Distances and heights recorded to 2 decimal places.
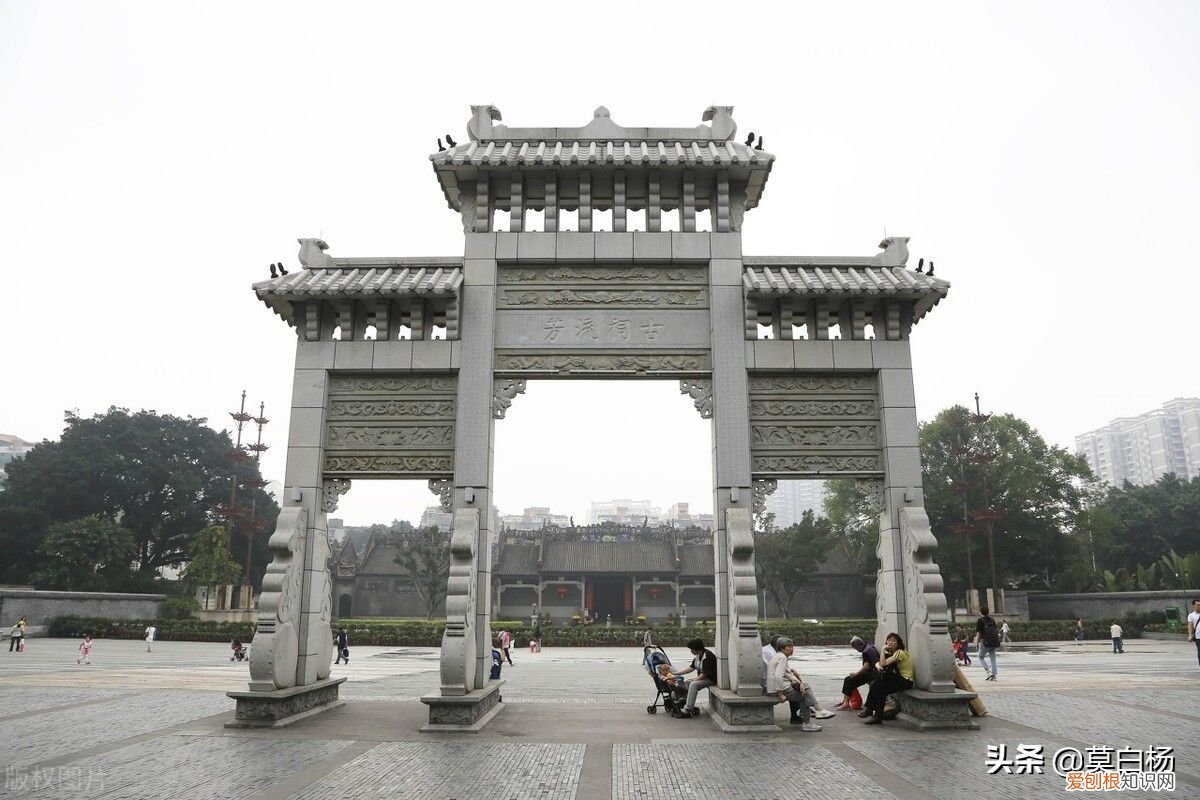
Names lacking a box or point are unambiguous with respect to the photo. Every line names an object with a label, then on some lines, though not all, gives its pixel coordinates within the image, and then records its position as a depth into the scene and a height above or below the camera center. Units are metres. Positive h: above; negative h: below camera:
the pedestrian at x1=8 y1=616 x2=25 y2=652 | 28.45 -3.00
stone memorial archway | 11.48 +3.43
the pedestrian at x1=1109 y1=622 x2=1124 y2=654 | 28.64 -2.78
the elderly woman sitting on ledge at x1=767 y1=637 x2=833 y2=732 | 10.30 -1.72
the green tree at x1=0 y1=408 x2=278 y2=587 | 51.03 +5.23
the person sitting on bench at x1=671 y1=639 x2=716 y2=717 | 11.29 -1.68
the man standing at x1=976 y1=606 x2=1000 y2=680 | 16.58 -1.52
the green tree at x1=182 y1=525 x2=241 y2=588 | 44.34 -0.10
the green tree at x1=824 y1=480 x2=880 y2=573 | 53.44 +2.79
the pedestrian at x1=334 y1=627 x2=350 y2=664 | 24.83 -2.87
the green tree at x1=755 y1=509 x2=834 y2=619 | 49.81 +0.41
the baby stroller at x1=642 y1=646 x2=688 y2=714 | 11.41 -1.91
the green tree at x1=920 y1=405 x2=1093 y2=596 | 47.50 +3.72
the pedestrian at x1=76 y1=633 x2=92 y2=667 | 23.77 -2.83
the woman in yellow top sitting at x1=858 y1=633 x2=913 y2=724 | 10.62 -1.63
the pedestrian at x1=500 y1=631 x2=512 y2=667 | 23.77 -2.61
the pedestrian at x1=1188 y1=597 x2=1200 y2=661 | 16.19 -1.28
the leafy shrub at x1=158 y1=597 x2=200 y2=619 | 43.59 -2.89
